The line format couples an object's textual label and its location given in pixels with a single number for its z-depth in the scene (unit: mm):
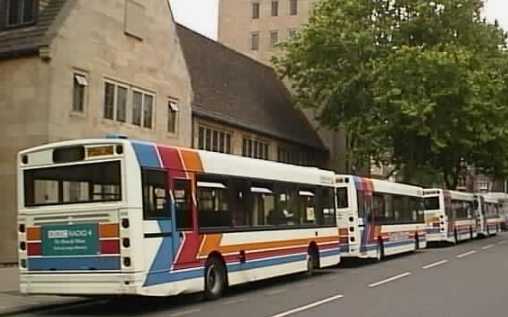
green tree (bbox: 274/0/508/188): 42562
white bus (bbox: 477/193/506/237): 49875
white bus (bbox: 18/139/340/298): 14242
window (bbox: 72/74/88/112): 27484
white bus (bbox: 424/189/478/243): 39656
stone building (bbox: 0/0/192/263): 26375
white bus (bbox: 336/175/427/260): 25609
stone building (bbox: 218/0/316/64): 89312
